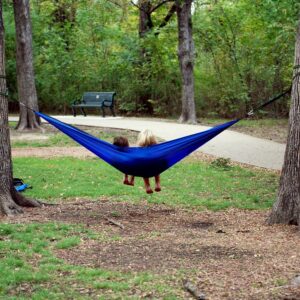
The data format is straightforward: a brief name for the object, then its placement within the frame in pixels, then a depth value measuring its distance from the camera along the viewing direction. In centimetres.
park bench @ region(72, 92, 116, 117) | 2134
